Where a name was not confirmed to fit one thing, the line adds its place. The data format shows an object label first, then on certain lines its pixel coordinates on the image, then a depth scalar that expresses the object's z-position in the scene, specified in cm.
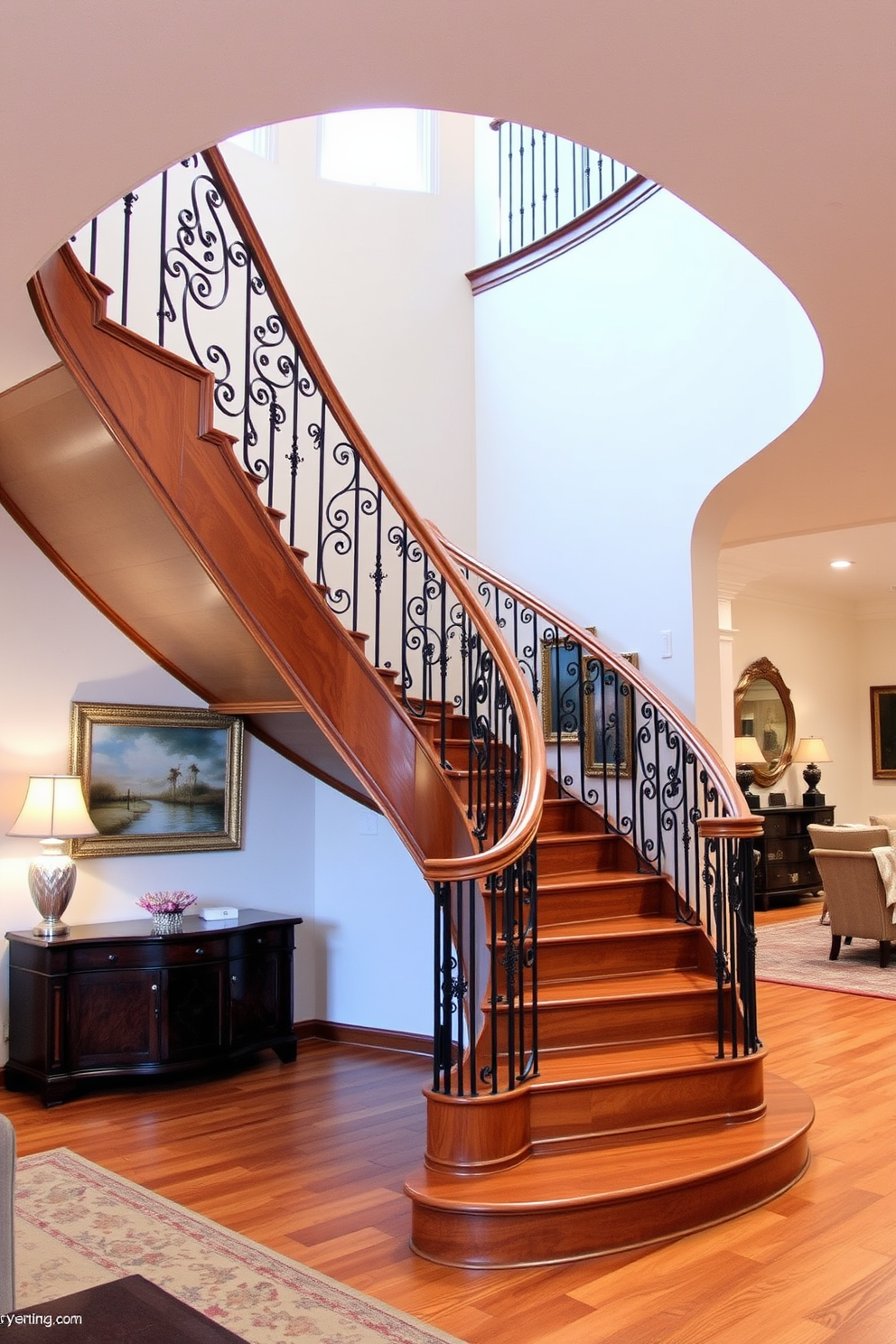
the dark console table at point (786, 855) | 1034
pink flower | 494
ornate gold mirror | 1124
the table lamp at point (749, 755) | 1020
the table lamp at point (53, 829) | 464
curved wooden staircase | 330
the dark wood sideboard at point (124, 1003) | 463
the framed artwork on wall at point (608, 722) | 551
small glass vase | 491
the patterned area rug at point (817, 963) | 702
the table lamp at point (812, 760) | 1101
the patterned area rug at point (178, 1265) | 279
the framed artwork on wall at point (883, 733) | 1266
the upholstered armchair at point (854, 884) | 765
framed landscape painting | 515
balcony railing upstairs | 641
